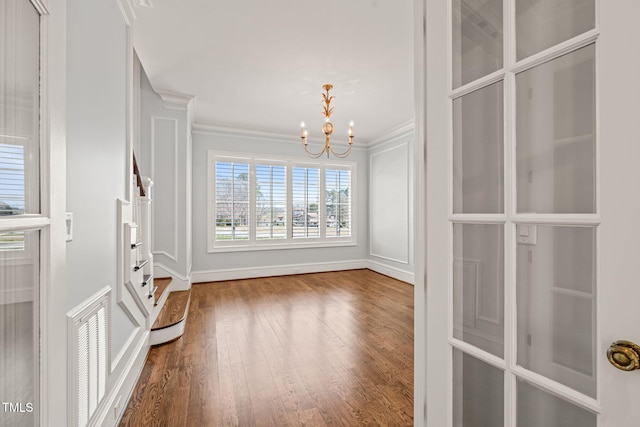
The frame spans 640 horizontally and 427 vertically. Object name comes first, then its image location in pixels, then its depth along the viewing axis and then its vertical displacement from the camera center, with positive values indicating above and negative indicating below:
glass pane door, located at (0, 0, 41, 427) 0.72 +0.01
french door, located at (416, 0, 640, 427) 0.66 +0.01
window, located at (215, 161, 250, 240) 5.02 +0.24
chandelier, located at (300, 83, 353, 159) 3.36 +1.21
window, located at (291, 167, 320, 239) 5.62 +0.26
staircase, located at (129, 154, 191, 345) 2.11 -0.62
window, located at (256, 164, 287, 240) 5.32 +0.25
